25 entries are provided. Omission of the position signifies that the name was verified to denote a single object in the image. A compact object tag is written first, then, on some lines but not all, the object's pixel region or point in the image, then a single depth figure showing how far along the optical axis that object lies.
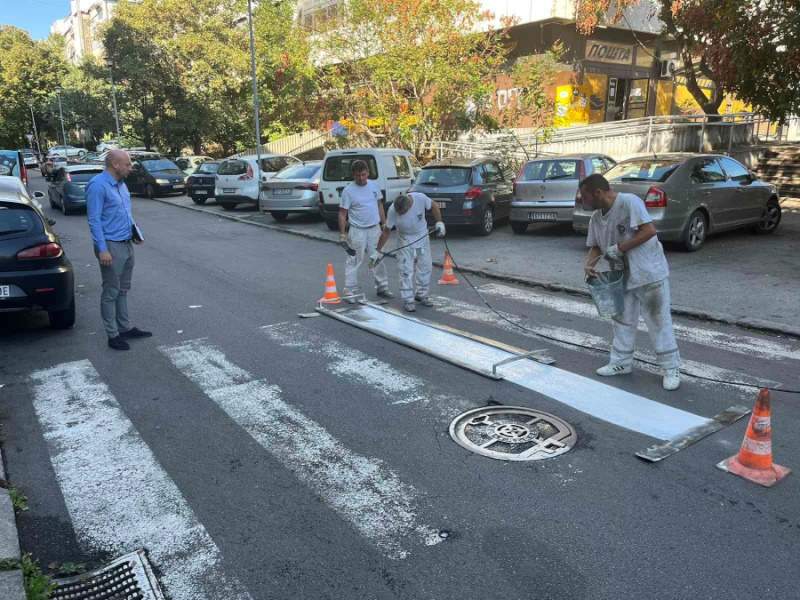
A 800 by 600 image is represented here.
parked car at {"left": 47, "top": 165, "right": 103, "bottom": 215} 20.14
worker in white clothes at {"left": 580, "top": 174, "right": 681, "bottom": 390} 5.23
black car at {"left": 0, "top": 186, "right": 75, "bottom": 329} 6.67
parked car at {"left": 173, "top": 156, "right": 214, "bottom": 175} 31.11
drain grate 3.06
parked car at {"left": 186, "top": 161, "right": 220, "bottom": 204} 22.73
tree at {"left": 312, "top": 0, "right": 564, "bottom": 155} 20.52
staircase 17.56
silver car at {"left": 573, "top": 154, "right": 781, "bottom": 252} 10.71
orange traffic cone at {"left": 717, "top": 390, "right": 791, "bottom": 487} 3.83
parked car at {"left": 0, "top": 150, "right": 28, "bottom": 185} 20.20
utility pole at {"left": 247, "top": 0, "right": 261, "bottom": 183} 21.35
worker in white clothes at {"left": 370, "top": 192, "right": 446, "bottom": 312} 8.09
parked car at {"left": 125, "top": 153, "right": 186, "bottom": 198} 25.81
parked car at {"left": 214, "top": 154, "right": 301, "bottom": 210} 20.10
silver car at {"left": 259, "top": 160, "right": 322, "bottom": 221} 16.89
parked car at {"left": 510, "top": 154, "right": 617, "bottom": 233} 13.27
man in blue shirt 6.44
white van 15.09
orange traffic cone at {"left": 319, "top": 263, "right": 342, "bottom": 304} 8.55
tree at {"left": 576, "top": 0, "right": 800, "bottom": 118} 10.99
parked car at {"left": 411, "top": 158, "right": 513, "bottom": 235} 13.47
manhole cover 4.34
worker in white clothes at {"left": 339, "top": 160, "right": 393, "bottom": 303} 8.66
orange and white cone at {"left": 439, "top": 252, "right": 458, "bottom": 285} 9.71
